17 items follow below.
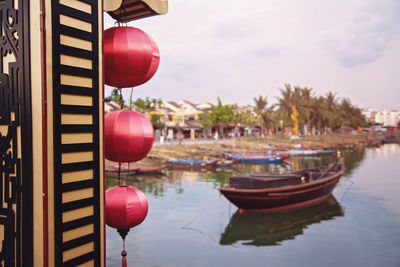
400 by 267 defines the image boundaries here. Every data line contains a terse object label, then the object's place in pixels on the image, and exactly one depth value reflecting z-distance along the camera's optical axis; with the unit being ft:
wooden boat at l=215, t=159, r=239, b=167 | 113.10
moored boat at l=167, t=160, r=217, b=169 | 106.32
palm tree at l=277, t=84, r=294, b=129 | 175.76
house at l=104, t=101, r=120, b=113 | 158.25
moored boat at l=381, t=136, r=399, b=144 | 266.57
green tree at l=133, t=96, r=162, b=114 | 132.98
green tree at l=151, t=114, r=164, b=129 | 159.84
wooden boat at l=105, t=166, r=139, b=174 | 86.60
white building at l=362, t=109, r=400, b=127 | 566.77
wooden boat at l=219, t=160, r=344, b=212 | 48.78
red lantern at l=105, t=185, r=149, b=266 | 10.92
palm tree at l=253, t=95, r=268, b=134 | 182.50
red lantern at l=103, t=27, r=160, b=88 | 10.61
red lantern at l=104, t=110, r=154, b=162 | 10.56
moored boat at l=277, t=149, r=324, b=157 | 158.67
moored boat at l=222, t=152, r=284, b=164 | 122.11
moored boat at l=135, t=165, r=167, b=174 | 93.58
